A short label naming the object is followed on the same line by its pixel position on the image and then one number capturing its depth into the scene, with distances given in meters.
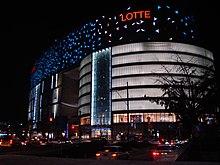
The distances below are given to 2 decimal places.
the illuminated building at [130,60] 96.19
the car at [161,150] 20.68
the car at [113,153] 17.29
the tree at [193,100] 16.15
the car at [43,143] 52.31
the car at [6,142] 42.97
